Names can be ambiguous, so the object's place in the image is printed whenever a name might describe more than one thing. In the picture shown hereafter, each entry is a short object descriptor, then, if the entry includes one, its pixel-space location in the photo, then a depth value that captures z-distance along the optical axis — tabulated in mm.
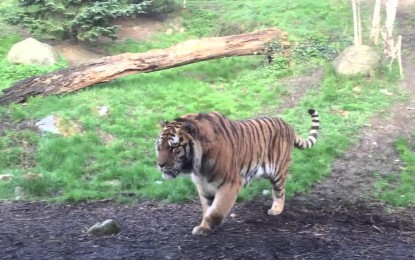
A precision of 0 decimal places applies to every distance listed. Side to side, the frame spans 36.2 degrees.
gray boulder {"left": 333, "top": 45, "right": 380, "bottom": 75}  11852
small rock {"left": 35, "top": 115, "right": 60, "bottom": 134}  10062
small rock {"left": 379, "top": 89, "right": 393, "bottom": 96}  11344
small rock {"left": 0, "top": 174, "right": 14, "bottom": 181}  8359
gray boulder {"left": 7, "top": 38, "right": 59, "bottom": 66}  12602
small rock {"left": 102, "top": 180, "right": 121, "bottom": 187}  8401
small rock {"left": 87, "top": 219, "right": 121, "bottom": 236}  6047
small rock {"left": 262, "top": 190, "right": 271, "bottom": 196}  7695
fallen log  11312
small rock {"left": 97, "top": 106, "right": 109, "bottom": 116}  10789
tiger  5672
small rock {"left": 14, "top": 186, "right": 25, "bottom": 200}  7845
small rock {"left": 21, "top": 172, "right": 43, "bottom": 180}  8213
